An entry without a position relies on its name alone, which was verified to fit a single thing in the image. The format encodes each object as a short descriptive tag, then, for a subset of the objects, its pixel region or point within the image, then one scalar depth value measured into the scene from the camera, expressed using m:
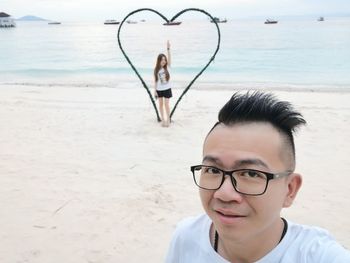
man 1.08
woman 8.09
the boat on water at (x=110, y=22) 147.04
